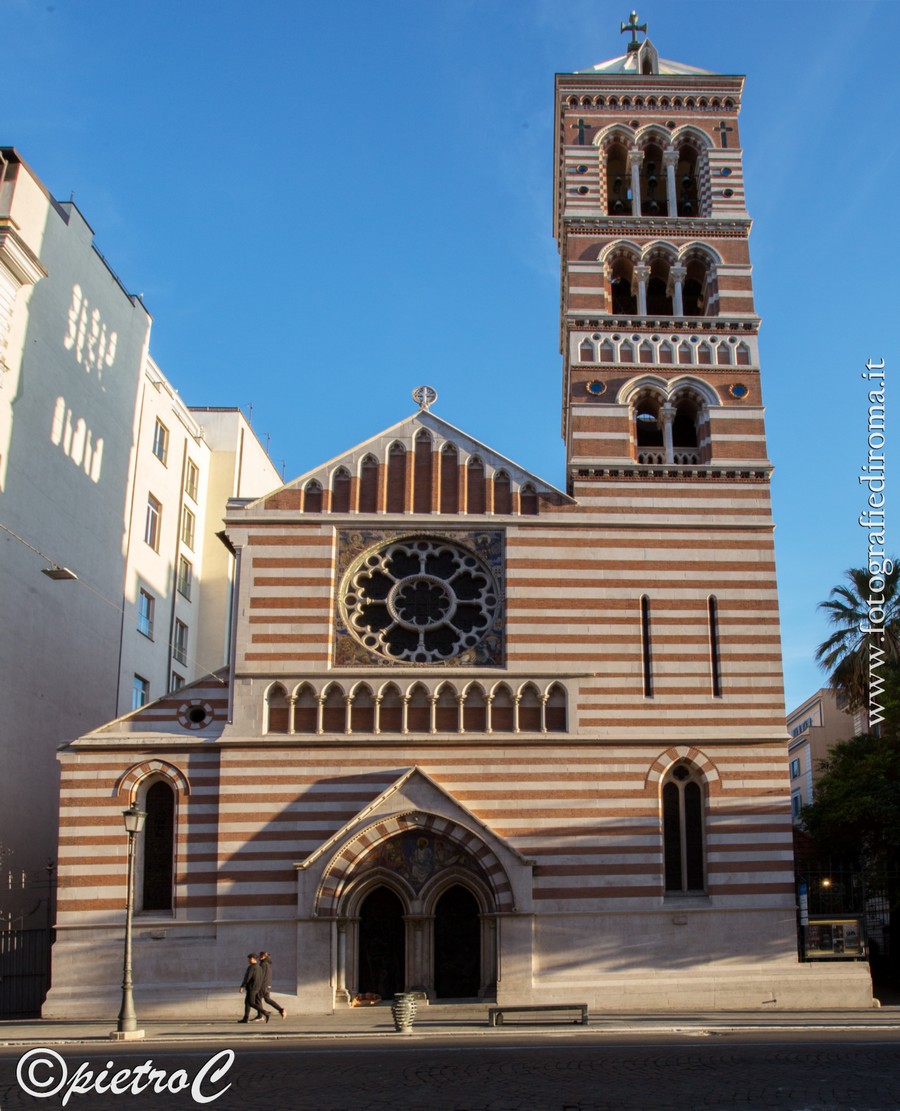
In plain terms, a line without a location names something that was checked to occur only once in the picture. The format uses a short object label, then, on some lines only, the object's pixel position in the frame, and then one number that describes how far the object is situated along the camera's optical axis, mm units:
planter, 23750
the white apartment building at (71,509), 34438
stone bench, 24619
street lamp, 24062
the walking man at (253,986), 26484
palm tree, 40500
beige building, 63438
